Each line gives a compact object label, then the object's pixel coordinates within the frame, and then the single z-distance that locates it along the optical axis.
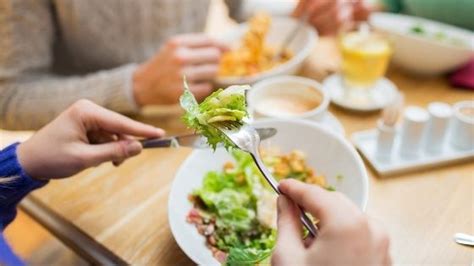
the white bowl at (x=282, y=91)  0.93
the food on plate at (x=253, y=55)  1.11
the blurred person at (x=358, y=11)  1.27
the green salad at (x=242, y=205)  0.69
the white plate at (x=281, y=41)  1.06
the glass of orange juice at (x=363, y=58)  1.04
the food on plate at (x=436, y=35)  1.11
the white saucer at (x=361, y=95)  1.02
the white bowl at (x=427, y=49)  1.08
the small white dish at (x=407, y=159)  0.86
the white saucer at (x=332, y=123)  0.95
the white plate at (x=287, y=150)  0.68
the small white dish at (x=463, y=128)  0.90
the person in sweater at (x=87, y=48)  1.01
